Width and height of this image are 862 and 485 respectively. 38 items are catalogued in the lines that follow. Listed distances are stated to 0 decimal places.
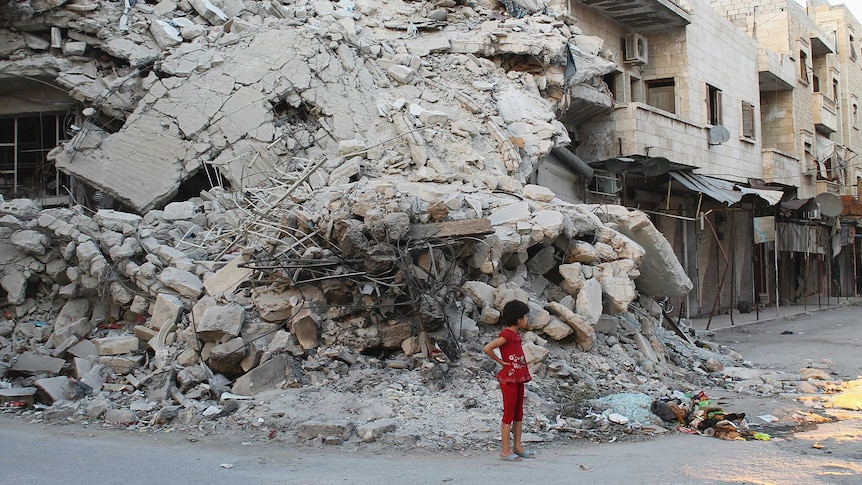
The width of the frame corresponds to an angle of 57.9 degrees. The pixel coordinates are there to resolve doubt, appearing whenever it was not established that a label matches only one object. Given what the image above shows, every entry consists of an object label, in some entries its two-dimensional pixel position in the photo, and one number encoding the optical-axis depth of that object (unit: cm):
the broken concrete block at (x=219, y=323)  700
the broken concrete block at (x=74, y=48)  1116
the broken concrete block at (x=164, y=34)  1134
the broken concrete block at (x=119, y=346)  761
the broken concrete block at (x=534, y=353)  708
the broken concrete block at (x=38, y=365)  774
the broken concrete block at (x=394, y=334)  712
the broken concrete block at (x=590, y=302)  796
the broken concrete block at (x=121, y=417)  629
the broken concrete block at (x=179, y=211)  937
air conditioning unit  1836
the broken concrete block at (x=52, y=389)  695
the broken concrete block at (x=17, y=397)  693
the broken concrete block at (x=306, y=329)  708
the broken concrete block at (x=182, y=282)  775
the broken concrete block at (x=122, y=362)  741
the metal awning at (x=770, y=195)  1791
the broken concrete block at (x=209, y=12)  1210
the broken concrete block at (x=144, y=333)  762
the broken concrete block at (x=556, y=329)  760
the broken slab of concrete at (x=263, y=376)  676
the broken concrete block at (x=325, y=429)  582
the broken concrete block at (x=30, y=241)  851
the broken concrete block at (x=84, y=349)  788
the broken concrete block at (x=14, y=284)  860
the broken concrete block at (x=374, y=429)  575
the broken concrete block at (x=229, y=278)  758
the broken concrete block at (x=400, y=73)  1184
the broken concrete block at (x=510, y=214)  830
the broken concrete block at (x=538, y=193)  927
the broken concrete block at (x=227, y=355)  690
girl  516
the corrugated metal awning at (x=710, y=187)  1664
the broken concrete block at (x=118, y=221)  865
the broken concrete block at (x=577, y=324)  772
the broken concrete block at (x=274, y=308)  727
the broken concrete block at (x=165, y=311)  754
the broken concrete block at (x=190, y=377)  680
